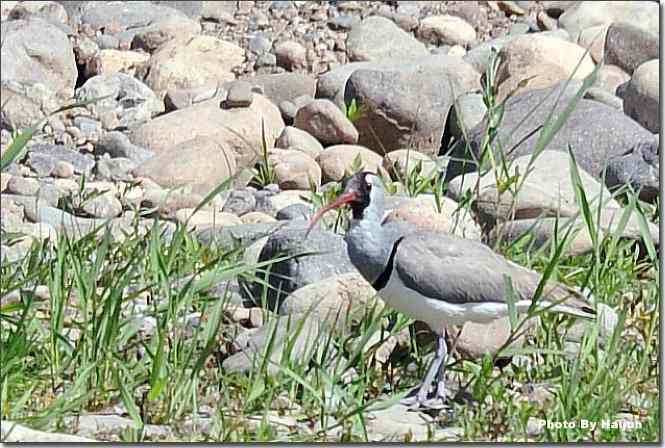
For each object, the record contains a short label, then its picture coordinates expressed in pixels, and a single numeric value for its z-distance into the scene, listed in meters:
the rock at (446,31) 24.41
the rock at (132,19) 24.06
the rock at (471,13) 25.44
